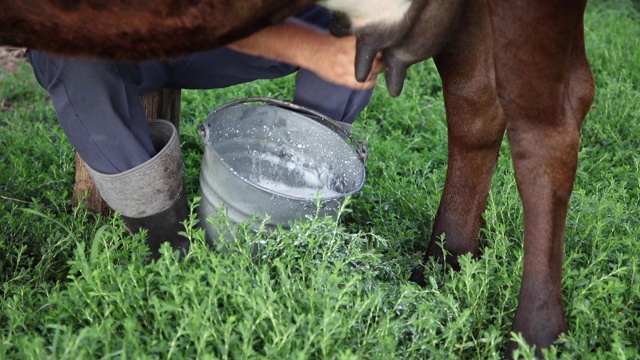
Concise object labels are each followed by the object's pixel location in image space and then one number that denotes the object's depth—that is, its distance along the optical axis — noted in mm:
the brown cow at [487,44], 2037
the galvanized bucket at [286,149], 2898
